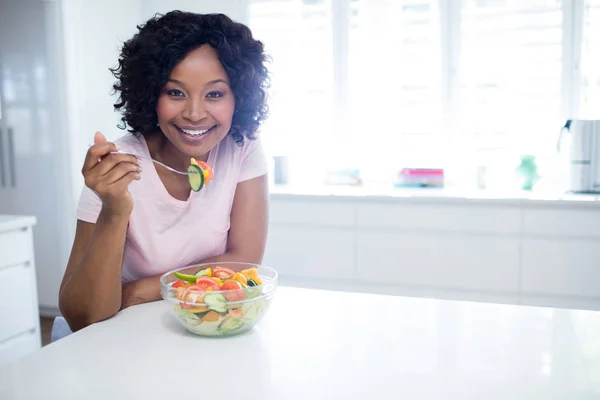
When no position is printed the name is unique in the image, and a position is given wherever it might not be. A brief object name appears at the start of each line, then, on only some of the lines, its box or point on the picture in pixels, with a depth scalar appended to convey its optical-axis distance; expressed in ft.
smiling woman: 3.74
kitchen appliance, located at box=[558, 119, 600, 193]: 9.05
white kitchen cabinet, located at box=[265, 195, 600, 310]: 8.51
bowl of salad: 3.11
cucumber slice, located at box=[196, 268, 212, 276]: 3.59
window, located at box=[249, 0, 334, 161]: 10.96
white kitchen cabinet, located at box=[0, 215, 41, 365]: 7.34
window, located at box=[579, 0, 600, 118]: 9.62
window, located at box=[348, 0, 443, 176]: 10.42
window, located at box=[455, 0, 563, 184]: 9.78
